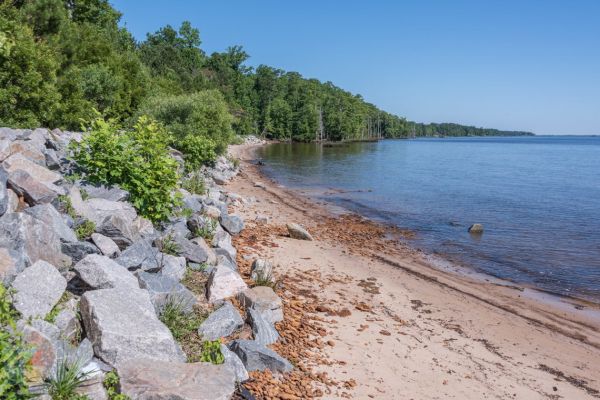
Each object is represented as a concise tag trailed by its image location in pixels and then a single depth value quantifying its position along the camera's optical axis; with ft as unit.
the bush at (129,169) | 28.96
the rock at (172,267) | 24.32
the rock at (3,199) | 19.43
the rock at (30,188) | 22.33
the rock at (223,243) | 33.30
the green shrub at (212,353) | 18.04
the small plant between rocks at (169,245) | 27.02
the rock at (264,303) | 24.82
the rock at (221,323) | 20.62
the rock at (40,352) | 13.46
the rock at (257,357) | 19.44
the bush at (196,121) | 78.91
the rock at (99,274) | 18.63
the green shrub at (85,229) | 22.49
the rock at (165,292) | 20.85
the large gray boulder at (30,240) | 17.87
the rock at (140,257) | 22.12
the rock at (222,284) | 24.81
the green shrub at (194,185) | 52.85
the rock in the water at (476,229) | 63.87
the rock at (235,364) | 18.29
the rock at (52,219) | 20.59
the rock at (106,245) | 22.07
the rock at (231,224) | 42.22
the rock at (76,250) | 20.47
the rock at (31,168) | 24.01
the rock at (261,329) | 22.08
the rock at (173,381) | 14.10
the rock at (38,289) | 15.65
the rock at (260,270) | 30.17
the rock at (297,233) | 48.67
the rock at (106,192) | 27.45
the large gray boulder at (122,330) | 15.65
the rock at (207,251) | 28.99
